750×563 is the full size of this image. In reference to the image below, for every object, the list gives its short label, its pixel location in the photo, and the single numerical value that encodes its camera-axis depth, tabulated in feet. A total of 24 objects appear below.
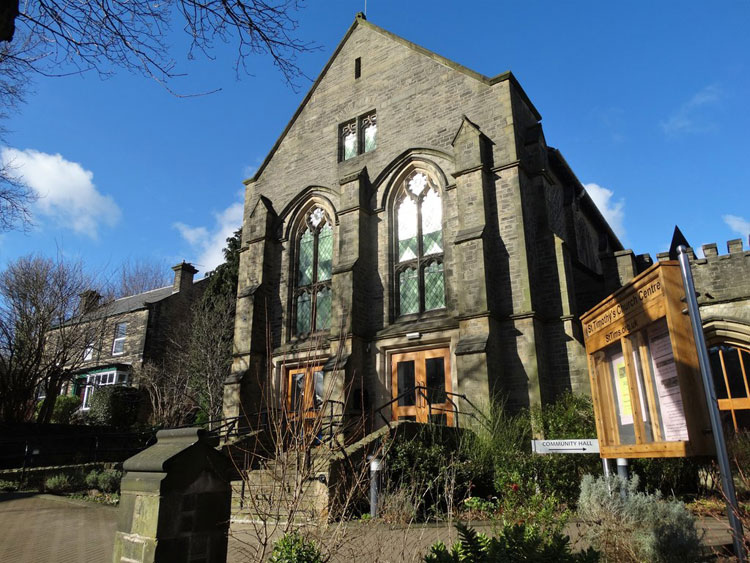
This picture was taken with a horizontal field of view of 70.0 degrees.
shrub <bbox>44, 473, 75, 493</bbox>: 41.45
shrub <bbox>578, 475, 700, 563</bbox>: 14.30
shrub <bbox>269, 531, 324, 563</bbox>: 13.82
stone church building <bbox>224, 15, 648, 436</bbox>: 43.45
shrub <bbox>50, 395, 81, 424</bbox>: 81.03
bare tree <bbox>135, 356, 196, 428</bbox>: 78.12
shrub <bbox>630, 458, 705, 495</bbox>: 29.27
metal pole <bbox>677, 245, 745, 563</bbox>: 11.34
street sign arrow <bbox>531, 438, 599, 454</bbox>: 22.22
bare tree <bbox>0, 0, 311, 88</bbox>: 11.82
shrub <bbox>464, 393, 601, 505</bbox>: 28.68
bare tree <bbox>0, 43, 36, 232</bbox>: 16.26
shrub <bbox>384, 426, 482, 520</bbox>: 30.30
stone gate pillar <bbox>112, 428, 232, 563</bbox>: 15.26
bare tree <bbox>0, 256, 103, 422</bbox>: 64.44
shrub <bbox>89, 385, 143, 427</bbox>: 80.48
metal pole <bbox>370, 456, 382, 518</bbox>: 25.81
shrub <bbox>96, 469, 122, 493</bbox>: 42.01
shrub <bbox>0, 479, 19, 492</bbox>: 41.32
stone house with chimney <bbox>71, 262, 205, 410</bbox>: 92.58
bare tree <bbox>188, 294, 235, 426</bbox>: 74.38
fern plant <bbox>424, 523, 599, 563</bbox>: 11.05
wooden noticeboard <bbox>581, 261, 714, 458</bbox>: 12.83
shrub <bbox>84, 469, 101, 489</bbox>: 42.86
